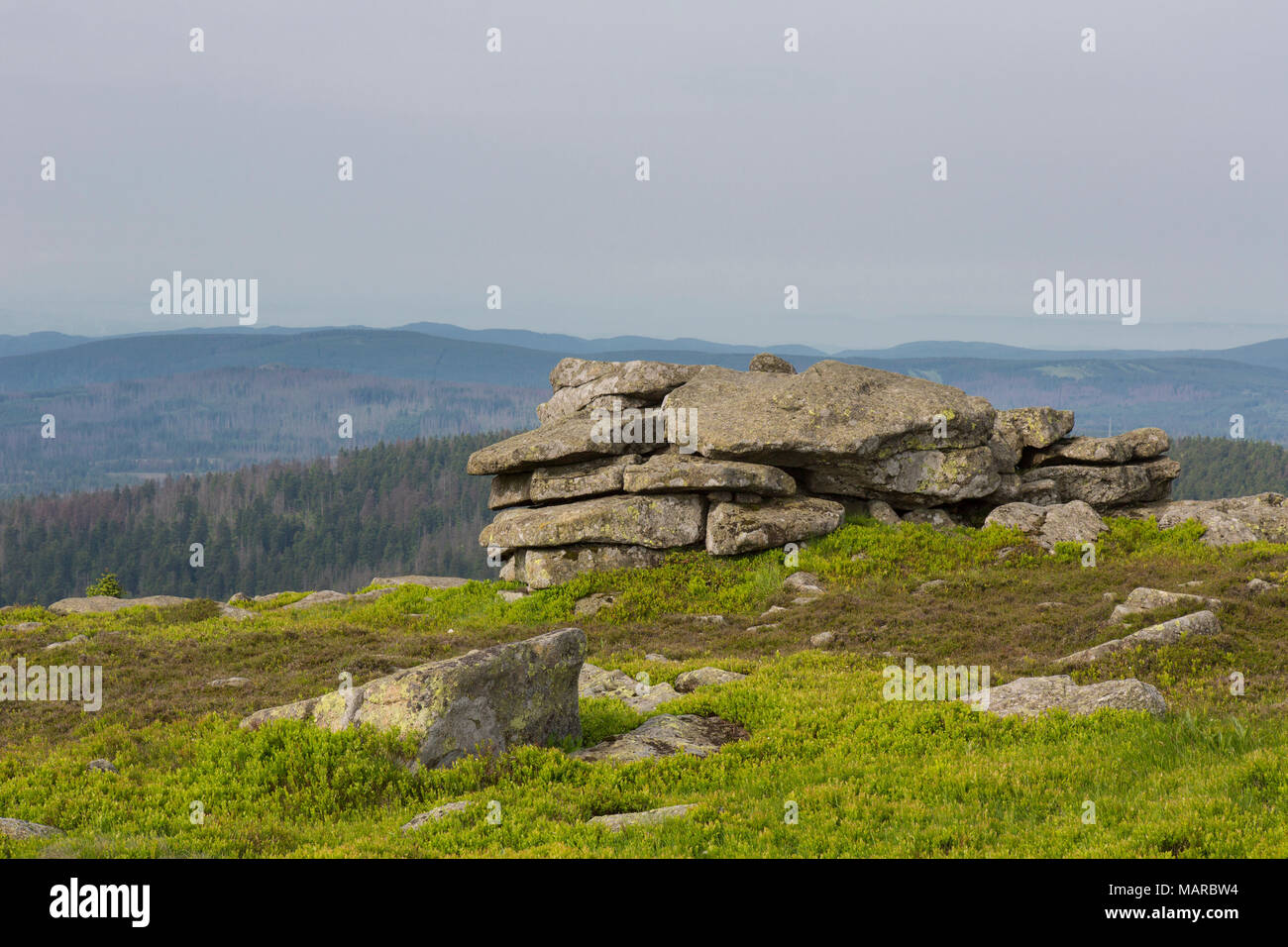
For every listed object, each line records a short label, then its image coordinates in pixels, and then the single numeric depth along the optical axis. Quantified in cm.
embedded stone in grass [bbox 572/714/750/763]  1557
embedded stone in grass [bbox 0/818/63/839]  1301
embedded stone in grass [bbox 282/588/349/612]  4070
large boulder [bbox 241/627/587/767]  1527
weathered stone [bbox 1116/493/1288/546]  3366
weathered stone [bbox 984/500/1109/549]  3388
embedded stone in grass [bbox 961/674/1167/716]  1564
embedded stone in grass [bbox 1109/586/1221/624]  2366
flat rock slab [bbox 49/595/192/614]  4216
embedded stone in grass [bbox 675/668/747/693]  2062
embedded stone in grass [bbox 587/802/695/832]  1214
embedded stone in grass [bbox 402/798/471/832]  1258
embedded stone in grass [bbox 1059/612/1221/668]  2039
